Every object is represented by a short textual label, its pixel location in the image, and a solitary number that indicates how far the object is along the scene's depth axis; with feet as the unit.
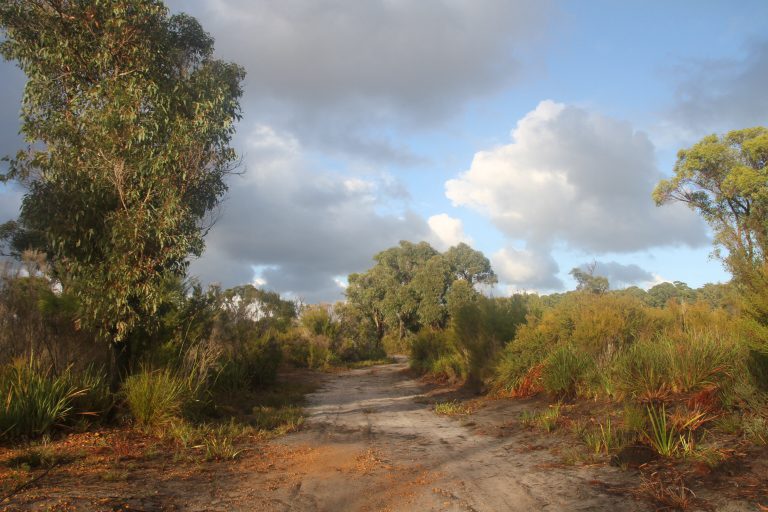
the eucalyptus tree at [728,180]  71.61
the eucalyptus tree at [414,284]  142.10
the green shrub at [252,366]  43.96
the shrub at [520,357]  43.65
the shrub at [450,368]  60.75
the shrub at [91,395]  26.32
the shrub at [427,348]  77.14
